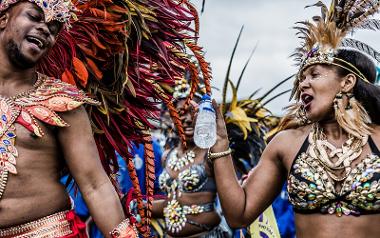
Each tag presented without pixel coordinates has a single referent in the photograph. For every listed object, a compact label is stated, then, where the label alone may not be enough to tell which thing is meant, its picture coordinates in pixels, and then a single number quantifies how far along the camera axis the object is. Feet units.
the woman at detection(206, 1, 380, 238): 13.66
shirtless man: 10.81
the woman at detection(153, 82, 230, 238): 24.18
